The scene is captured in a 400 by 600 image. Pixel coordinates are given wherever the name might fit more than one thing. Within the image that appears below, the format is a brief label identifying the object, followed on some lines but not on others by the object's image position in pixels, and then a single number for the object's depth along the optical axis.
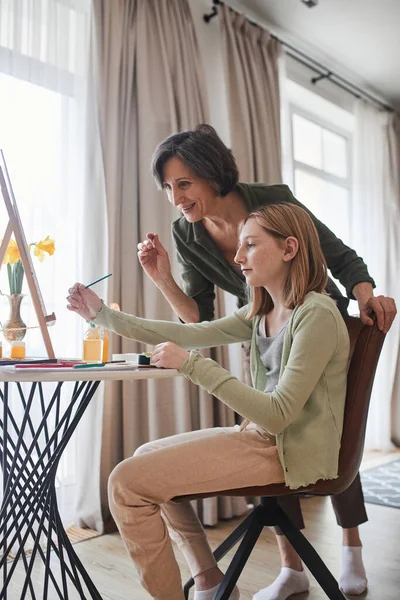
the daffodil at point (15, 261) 1.57
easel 1.37
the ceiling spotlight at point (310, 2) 3.42
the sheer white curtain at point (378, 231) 4.64
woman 1.74
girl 1.23
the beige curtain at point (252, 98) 3.34
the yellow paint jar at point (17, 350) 1.50
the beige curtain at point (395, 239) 4.80
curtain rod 3.43
